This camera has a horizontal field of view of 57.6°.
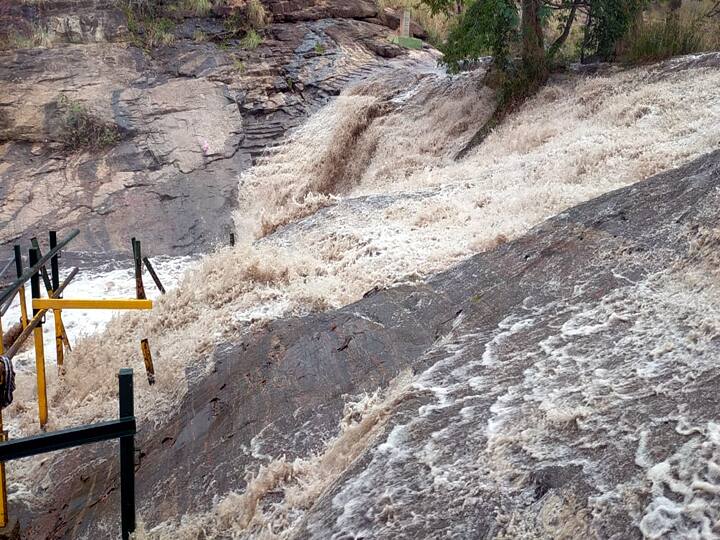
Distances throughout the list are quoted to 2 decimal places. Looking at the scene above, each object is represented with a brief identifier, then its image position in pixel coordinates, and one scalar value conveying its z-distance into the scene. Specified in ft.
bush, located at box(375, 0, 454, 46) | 48.85
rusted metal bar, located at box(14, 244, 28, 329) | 13.79
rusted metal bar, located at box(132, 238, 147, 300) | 17.06
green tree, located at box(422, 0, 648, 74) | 28.43
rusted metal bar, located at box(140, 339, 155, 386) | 14.16
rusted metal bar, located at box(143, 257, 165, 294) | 21.19
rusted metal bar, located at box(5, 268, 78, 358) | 10.57
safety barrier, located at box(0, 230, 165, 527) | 11.39
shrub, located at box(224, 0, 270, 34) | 44.37
